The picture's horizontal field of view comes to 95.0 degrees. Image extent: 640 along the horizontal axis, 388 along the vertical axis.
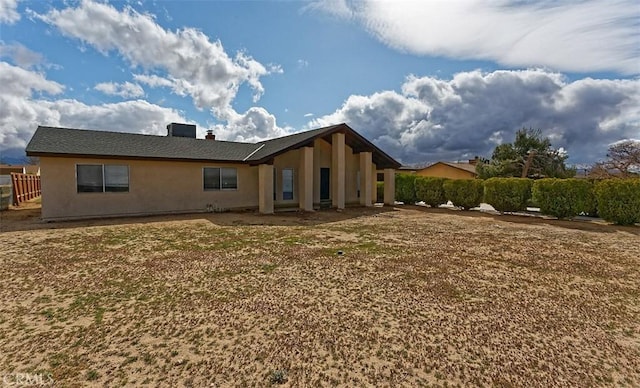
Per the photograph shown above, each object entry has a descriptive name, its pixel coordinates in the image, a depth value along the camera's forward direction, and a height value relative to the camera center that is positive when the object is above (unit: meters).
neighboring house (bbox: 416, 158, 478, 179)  33.34 +1.81
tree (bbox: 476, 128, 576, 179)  27.16 +2.41
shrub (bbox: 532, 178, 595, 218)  12.46 -0.50
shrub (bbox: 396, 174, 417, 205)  18.91 -0.16
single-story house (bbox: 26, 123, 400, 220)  11.35 +0.70
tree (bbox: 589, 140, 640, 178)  20.06 +1.55
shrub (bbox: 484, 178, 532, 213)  14.04 -0.39
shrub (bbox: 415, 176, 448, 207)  17.38 -0.28
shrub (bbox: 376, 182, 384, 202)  20.14 -0.40
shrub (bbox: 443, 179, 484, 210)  15.84 -0.37
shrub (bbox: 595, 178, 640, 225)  11.27 -0.60
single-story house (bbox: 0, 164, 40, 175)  37.22 +2.57
